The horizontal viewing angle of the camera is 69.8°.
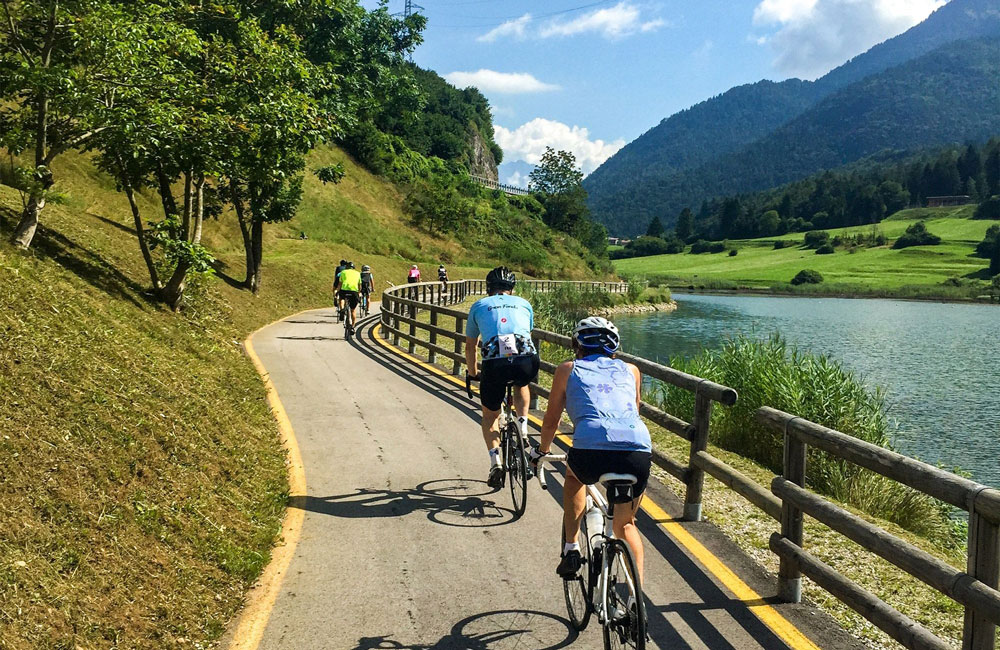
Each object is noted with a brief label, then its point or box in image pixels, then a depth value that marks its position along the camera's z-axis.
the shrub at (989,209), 152.38
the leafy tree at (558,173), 105.38
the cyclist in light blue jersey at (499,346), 6.58
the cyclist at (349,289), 20.91
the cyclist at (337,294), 22.26
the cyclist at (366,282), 25.48
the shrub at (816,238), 152.38
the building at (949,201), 174.75
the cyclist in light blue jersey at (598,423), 3.87
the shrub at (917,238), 134.38
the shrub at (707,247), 178.88
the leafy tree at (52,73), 10.53
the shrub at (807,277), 112.75
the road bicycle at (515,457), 6.49
